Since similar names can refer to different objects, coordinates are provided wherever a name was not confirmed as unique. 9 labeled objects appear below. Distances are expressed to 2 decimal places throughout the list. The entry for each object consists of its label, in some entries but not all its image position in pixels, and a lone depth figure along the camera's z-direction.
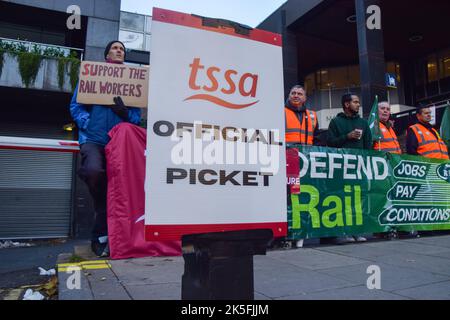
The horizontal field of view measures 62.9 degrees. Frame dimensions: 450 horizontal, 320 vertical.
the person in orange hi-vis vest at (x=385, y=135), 6.63
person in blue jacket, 3.91
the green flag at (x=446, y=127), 8.47
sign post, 1.67
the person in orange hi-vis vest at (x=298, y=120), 5.40
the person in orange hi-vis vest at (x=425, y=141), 6.90
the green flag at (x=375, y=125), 6.38
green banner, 4.91
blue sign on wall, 15.09
